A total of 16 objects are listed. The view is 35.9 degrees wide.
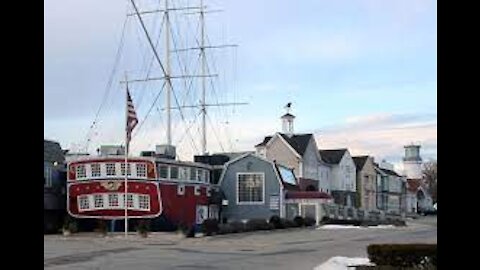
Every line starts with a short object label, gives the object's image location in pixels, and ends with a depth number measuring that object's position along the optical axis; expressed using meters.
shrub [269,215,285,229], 56.37
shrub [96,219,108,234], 49.11
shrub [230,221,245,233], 50.76
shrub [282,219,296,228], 58.10
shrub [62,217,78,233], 49.62
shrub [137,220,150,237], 46.28
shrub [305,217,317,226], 63.63
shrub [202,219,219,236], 47.94
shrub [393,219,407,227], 70.68
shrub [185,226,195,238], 46.06
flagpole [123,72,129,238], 44.03
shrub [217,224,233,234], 49.20
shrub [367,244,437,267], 20.28
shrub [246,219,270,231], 52.71
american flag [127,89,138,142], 43.88
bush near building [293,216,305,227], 60.84
